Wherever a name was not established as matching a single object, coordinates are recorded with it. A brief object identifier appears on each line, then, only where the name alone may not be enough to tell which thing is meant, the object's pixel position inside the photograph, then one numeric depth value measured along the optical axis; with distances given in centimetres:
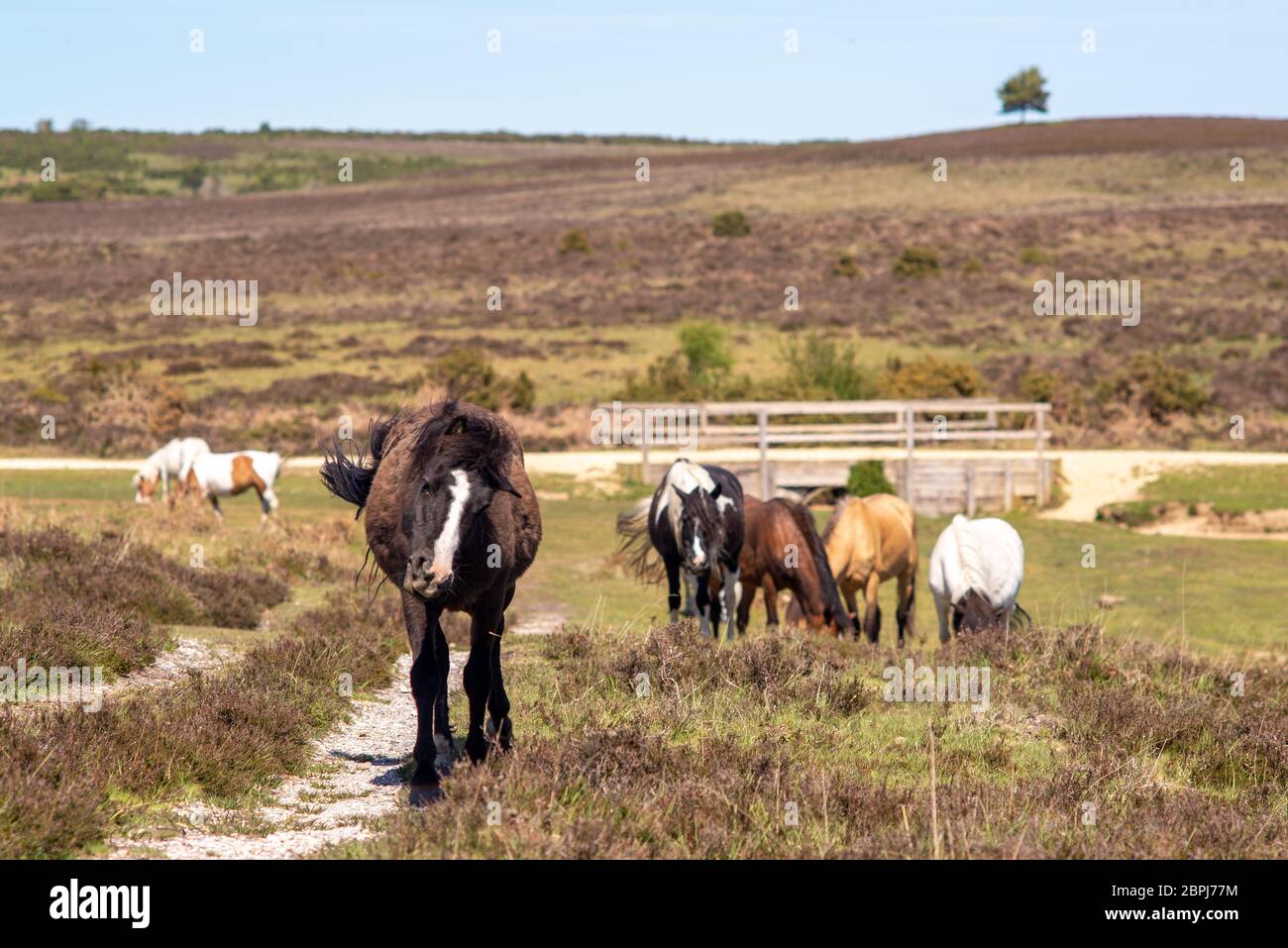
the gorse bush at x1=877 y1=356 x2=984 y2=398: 3594
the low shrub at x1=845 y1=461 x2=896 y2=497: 2547
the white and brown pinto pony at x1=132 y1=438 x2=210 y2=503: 2292
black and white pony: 1245
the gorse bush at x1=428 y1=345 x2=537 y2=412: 3641
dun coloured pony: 1500
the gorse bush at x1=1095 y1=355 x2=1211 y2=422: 3481
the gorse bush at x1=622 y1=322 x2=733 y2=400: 3719
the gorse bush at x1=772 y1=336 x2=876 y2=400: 3603
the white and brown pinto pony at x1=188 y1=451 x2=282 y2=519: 2206
